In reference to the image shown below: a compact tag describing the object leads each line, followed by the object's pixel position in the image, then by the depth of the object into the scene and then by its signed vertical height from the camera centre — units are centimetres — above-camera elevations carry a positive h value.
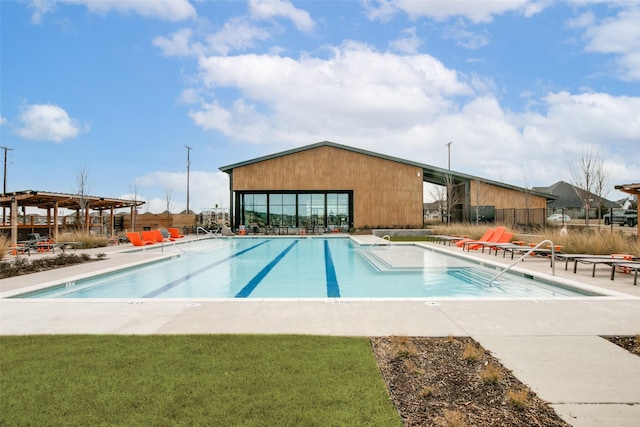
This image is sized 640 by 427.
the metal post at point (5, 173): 3494 +439
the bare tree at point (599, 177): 1973 +197
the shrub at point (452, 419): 244 -132
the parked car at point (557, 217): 4732 -17
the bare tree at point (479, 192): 2811 +180
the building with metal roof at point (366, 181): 2852 +274
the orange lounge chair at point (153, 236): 1864 -80
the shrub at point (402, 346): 364 -129
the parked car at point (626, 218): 3061 -24
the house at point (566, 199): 5424 +270
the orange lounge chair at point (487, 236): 1592 -83
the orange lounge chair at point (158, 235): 1930 -78
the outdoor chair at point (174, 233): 2276 -84
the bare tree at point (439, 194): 3697 +228
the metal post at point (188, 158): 4150 +662
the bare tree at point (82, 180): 2505 +265
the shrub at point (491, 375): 305 -129
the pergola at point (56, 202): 1614 +100
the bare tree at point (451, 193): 2922 +189
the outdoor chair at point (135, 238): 1700 -84
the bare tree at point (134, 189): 3769 +304
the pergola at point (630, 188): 1360 +99
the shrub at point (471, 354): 353 -129
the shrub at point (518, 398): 267 -130
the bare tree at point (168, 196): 4184 +257
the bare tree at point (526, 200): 2750 +116
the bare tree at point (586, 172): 1983 +228
